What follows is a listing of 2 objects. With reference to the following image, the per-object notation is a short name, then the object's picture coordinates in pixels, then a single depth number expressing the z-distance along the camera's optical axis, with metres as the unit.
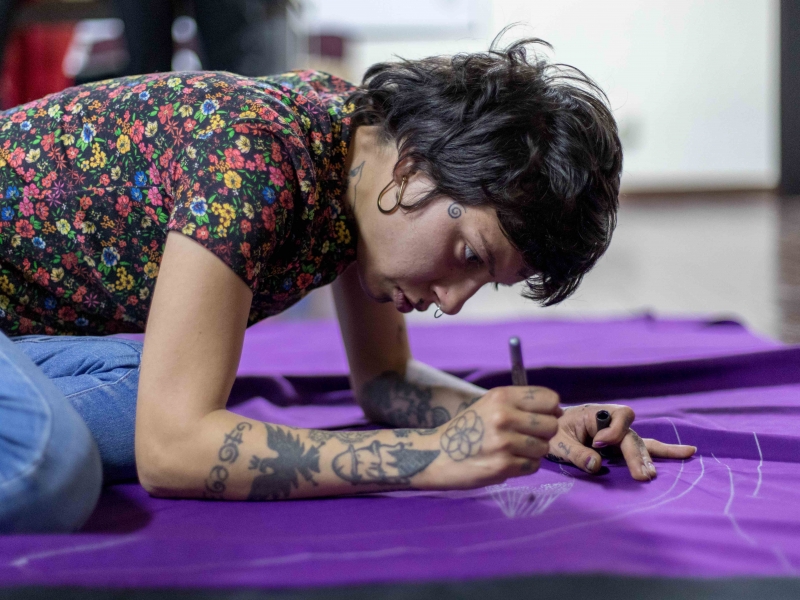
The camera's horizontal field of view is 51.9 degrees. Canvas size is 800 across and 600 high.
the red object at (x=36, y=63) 3.57
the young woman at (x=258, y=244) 0.86
